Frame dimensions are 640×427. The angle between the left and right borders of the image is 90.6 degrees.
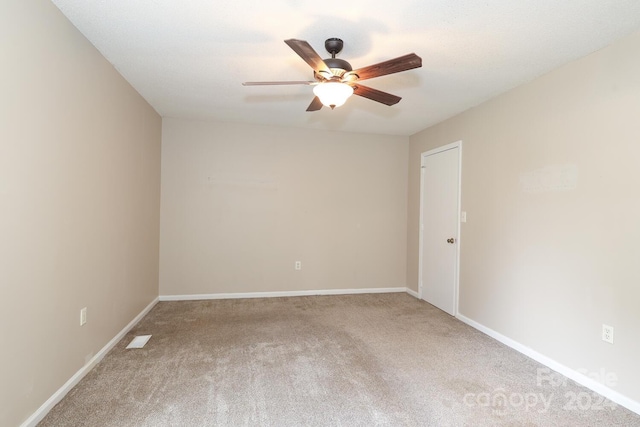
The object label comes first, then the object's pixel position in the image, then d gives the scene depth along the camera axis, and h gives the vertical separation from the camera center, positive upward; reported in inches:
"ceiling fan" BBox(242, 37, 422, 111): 69.6 +33.9
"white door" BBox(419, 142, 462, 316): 147.7 -6.4
